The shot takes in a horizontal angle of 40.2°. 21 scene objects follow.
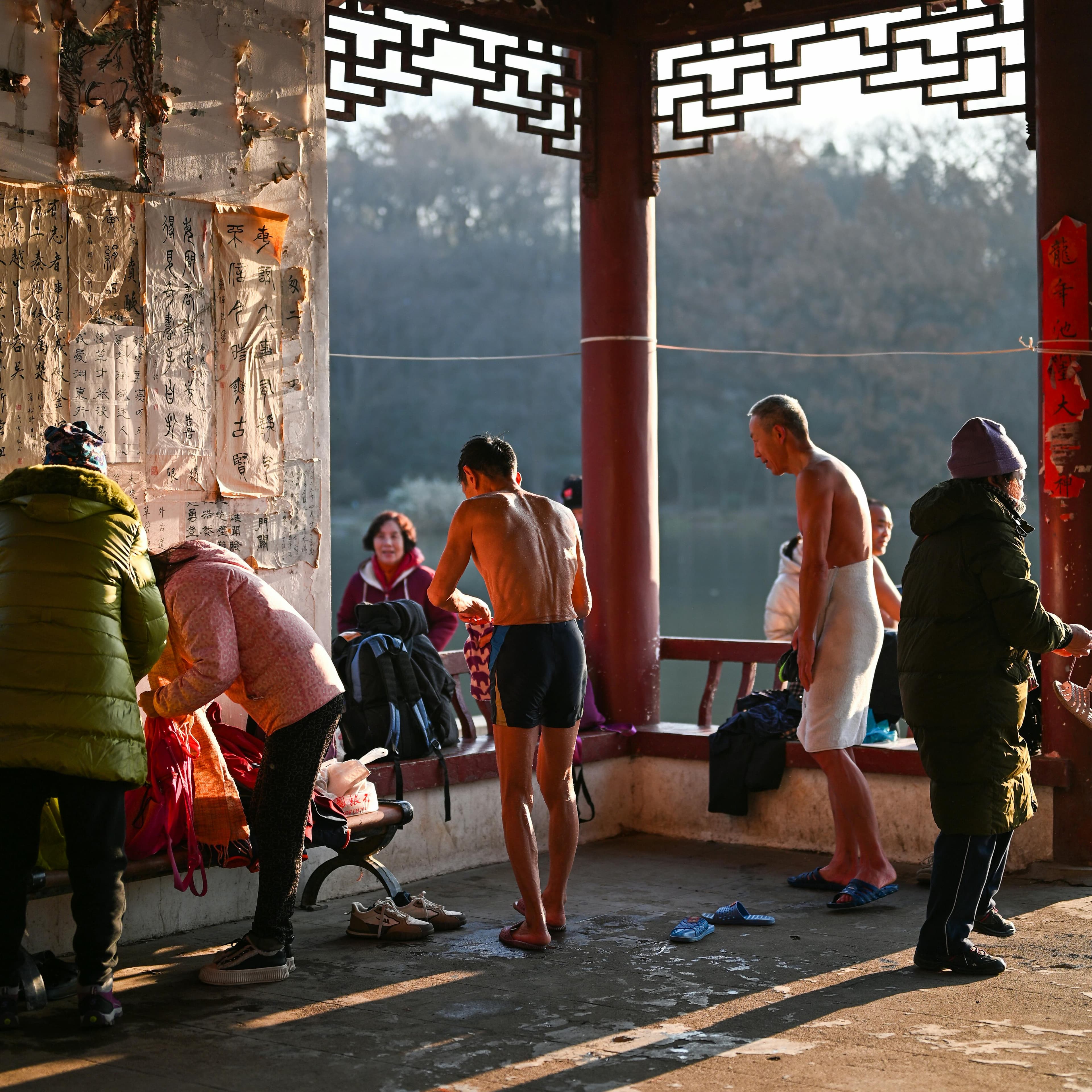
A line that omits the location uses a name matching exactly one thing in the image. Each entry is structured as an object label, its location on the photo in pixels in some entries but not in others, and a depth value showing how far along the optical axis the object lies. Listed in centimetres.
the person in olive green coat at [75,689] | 368
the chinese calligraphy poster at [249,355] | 509
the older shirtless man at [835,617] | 526
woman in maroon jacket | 706
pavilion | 608
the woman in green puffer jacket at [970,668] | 419
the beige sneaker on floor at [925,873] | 549
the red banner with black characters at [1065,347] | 560
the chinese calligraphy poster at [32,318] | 447
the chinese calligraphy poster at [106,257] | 466
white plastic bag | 479
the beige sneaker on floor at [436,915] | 488
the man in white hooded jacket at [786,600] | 720
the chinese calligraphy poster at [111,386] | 466
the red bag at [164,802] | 433
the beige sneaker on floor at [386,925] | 474
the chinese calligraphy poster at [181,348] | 488
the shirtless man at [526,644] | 464
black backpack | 563
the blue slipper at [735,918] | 491
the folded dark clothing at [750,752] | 622
